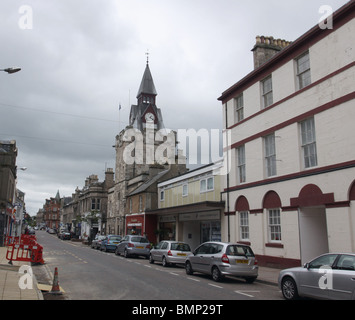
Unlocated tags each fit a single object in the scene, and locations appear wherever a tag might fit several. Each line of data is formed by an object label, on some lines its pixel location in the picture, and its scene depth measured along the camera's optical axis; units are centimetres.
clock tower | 5806
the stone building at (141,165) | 3722
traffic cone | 1001
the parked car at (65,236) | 5844
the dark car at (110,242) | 3050
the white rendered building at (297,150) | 1436
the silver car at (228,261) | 1310
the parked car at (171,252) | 1872
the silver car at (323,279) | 826
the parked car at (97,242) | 3391
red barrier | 1794
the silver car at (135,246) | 2439
